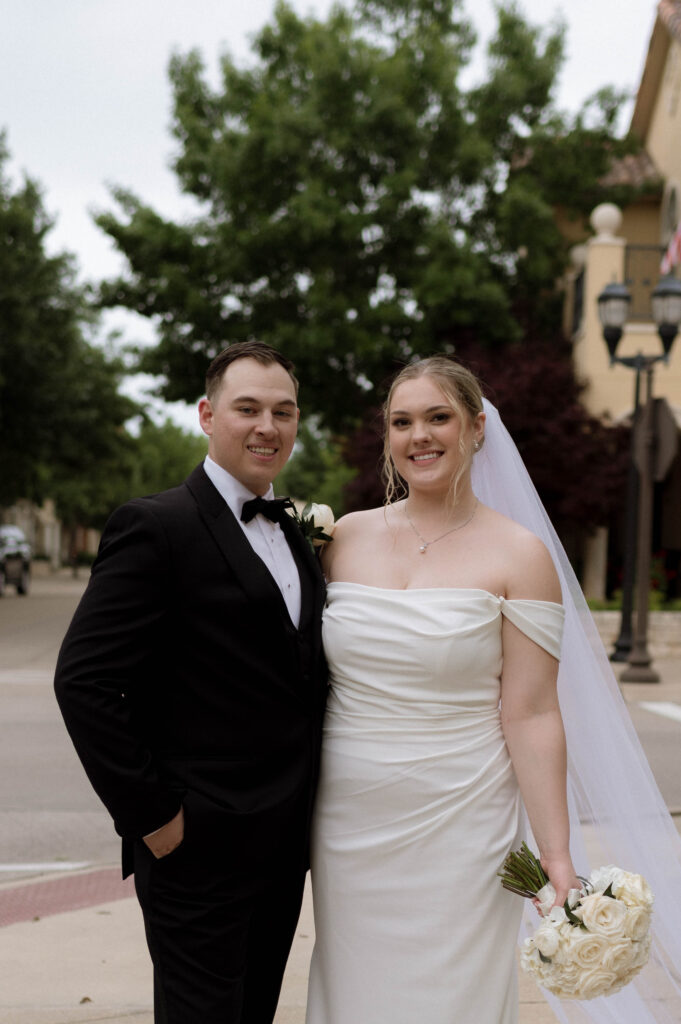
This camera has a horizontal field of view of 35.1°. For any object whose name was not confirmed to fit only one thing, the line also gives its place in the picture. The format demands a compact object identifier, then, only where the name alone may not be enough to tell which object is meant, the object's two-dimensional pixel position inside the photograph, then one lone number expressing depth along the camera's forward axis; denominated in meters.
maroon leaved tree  18.00
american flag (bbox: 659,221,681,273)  16.06
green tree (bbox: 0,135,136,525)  23.33
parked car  29.56
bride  2.85
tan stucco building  18.52
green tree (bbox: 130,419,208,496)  60.19
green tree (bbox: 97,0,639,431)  19.34
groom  2.56
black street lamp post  13.16
